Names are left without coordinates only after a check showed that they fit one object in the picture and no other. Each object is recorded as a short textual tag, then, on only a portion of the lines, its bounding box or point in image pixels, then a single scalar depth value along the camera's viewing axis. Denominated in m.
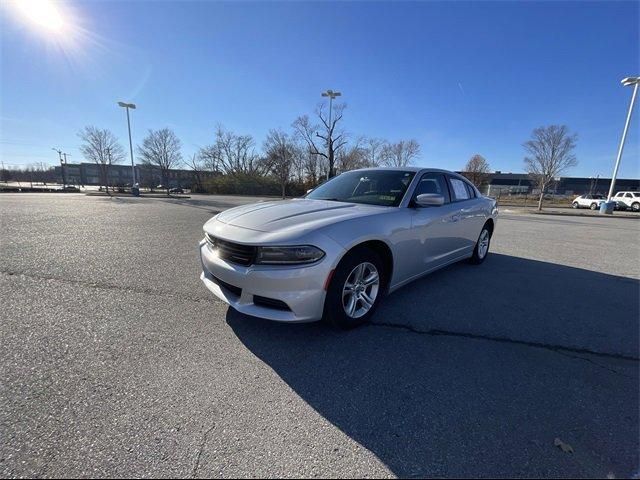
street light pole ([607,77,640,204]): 20.73
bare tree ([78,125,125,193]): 38.72
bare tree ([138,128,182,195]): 57.00
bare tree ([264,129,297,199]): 50.41
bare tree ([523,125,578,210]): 29.69
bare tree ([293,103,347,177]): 35.88
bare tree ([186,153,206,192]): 62.79
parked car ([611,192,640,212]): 29.64
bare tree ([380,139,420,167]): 48.12
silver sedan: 2.44
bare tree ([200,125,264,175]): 63.22
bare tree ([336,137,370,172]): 46.47
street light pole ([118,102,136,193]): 29.88
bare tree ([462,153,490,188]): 61.78
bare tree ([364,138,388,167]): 49.94
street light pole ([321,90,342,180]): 24.19
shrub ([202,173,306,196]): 51.97
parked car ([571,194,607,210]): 31.48
